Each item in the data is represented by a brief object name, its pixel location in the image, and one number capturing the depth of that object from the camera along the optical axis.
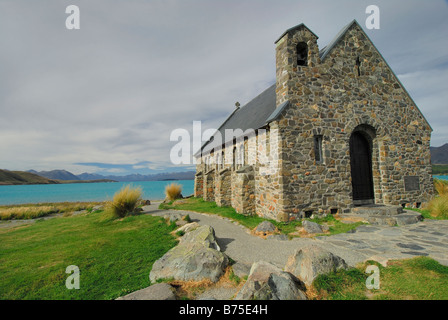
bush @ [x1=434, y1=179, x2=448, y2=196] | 10.98
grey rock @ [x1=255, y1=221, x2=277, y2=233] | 7.11
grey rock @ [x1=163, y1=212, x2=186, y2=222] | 8.77
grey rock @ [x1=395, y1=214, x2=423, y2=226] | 7.29
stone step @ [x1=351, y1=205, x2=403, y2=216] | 7.91
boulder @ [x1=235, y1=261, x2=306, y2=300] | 2.87
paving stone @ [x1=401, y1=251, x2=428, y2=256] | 4.50
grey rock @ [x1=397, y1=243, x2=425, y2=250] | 4.92
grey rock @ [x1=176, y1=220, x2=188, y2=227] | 8.23
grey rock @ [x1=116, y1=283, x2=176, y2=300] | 3.11
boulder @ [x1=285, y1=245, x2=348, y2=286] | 3.46
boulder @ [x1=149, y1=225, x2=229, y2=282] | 3.93
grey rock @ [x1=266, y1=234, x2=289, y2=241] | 6.40
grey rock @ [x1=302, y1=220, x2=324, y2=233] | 6.91
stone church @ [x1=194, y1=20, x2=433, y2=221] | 8.43
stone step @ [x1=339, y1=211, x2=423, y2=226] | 7.28
